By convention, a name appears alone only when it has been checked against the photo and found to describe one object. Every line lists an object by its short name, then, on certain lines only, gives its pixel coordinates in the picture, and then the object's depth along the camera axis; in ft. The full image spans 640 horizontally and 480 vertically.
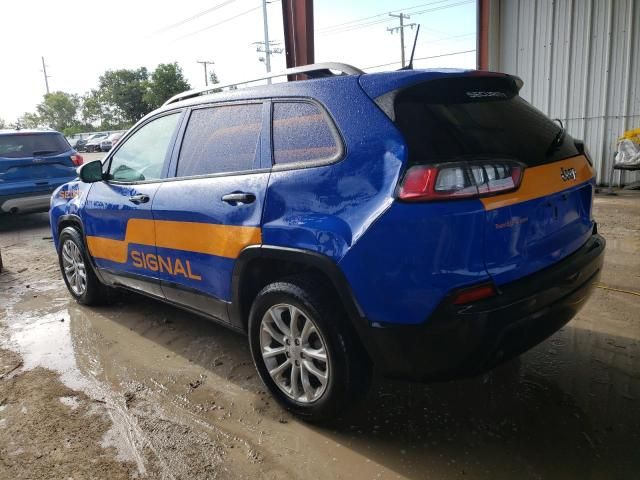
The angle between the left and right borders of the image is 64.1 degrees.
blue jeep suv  6.81
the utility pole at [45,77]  253.03
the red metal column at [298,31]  30.76
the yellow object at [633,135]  28.96
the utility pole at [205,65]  204.33
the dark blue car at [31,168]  27.35
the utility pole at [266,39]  121.29
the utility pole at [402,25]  138.10
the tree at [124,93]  213.87
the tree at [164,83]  178.82
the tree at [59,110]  250.98
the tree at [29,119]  257.14
